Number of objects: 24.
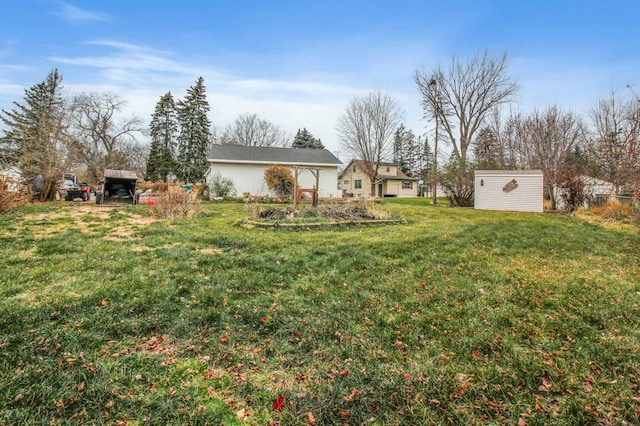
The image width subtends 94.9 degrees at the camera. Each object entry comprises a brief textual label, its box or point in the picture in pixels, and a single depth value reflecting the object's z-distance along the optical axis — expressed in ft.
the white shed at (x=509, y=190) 52.70
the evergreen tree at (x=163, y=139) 107.04
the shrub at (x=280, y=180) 60.98
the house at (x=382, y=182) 113.50
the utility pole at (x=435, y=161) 60.54
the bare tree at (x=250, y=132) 132.36
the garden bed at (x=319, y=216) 26.86
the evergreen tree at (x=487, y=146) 83.92
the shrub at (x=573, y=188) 47.52
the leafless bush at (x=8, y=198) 28.09
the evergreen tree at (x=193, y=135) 104.27
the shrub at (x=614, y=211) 34.92
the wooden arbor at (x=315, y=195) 37.52
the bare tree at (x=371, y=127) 82.02
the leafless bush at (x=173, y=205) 30.27
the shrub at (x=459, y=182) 57.26
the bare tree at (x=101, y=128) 91.32
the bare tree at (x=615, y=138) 31.99
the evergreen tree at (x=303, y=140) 135.85
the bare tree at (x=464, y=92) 73.87
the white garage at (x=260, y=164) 66.23
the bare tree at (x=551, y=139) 61.26
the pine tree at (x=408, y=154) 159.63
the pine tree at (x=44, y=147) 45.34
